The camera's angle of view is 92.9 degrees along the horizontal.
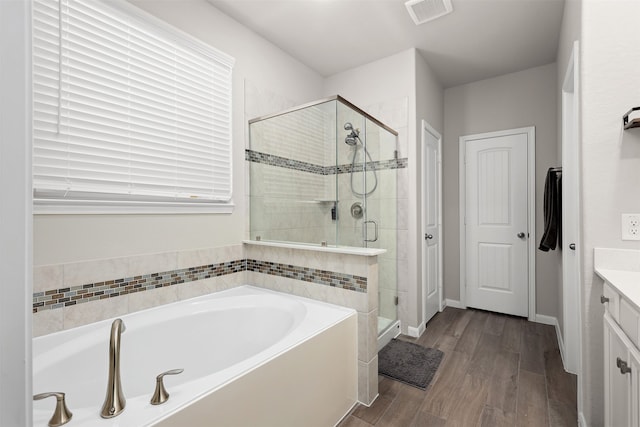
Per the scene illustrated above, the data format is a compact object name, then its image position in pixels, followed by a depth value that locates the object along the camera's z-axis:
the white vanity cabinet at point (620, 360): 1.04
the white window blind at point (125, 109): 1.48
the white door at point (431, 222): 3.06
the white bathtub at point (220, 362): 1.09
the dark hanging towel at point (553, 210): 2.61
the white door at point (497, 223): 3.28
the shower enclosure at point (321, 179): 2.26
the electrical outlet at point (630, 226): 1.44
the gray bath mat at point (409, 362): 2.13
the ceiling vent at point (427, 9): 2.22
